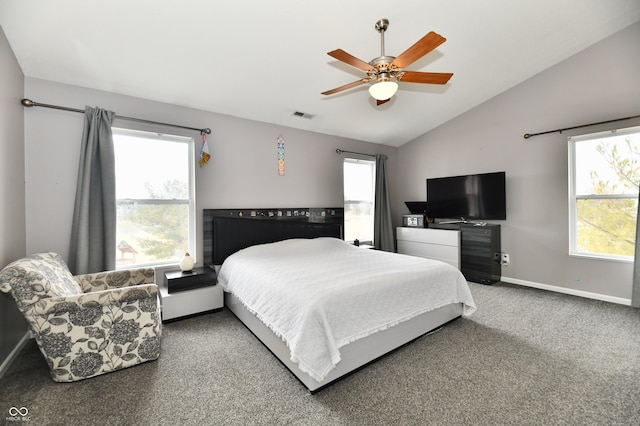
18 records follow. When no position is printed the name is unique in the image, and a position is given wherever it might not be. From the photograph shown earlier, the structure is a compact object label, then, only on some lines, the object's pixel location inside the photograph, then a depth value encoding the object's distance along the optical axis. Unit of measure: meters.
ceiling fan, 1.98
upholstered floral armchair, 1.80
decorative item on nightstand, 3.14
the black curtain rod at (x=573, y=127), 3.19
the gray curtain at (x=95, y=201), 2.73
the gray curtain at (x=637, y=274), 3.01
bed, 1.81
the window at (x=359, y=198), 5.12
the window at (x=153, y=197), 3.13
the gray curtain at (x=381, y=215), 5.21
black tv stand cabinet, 4.17
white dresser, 4.49
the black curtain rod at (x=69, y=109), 2.57
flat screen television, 4.23
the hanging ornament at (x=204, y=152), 3.38
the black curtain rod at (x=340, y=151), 4.84
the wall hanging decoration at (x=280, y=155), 4.19
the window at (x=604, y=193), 3.29
